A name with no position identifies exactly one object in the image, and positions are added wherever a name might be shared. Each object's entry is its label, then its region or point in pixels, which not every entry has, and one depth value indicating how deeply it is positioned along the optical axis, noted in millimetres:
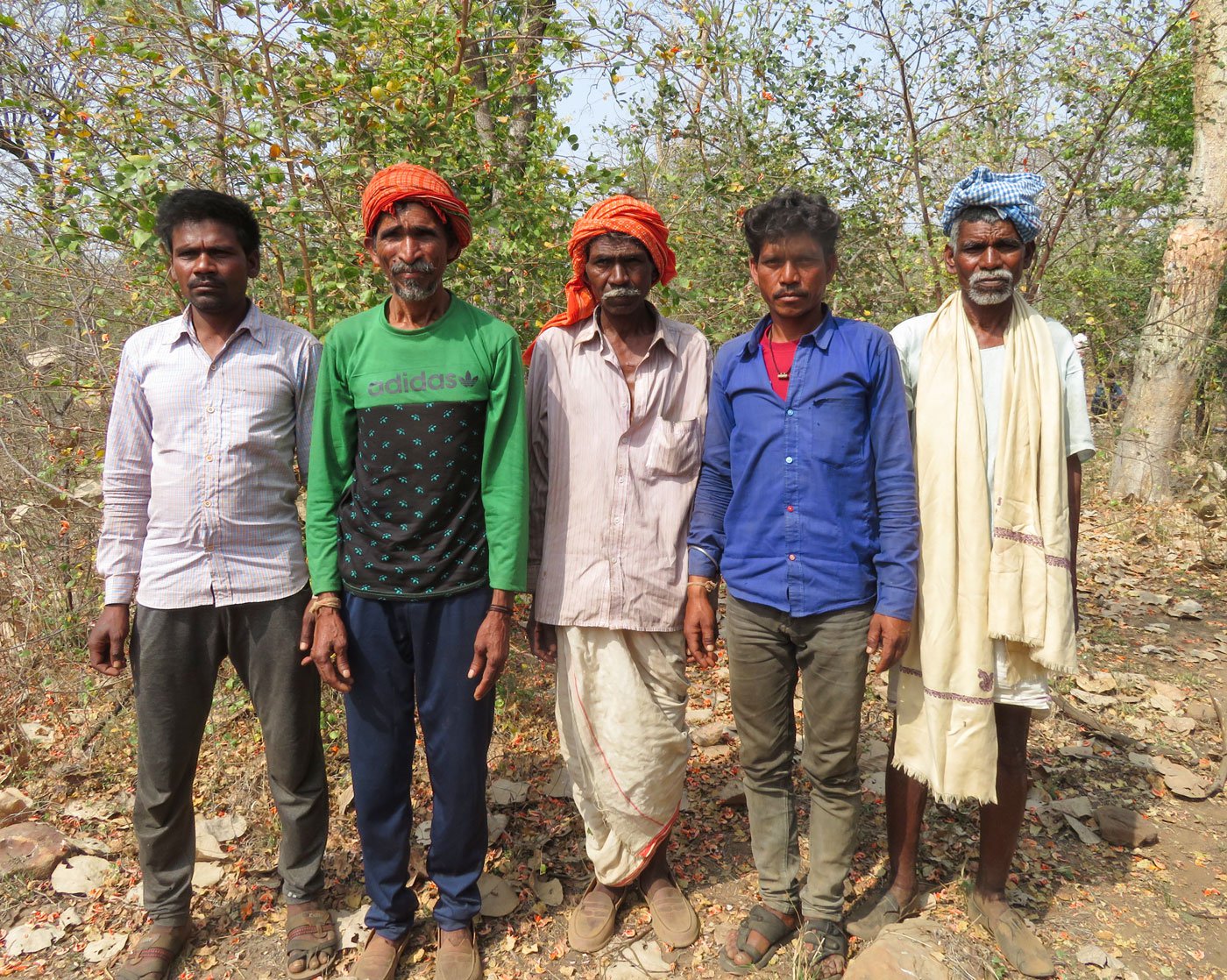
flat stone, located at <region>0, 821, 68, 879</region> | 3002
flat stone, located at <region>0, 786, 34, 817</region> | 3332
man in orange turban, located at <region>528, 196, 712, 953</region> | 2496
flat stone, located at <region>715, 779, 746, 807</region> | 3410
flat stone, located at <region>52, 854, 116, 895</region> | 2951
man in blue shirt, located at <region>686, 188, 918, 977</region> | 2305
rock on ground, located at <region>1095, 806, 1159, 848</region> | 3141
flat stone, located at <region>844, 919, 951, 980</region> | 2295
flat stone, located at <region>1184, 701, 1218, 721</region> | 4098
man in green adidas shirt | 2307
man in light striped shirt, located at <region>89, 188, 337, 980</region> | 2418
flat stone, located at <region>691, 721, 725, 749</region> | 3982
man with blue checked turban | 2344
